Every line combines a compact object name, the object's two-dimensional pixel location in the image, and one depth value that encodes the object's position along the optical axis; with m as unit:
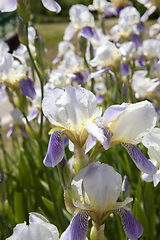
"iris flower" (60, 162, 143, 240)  0.67
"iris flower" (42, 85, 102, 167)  0.69
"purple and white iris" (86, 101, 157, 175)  0.69
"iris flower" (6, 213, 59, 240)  0.65
